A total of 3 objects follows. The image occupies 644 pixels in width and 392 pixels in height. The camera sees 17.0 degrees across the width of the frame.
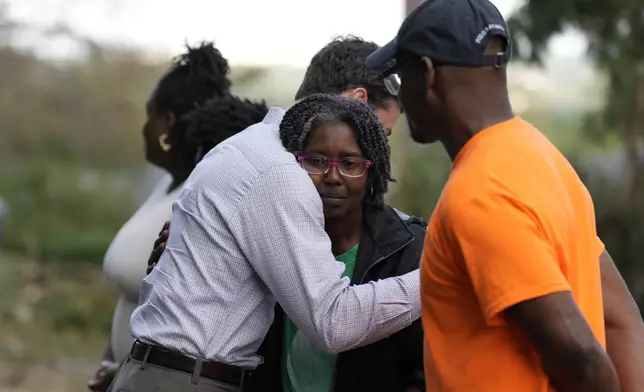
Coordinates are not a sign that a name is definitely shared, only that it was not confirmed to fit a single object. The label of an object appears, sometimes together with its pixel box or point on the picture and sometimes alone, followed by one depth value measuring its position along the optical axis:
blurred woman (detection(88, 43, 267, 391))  7.39
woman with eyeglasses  5.37
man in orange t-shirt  3.75
